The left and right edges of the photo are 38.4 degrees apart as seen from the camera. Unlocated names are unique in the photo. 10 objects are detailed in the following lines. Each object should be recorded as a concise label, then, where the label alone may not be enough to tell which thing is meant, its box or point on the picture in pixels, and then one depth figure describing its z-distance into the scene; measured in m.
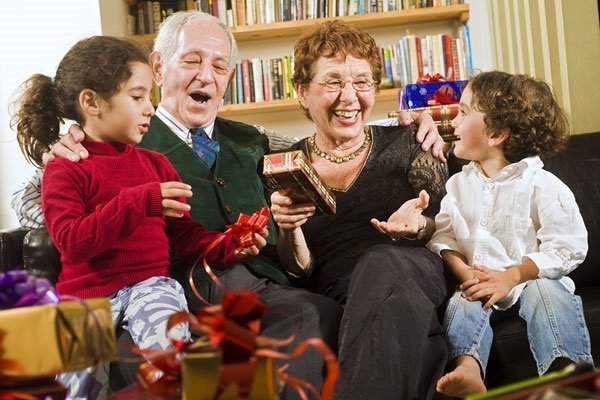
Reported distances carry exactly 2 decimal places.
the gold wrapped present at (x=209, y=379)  0.90
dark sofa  1.91
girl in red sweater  1.71
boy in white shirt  1.86
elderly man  1.99
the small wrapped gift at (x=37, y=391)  0.91
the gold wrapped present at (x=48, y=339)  0.92
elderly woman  1.81
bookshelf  4.50
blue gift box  2.59
